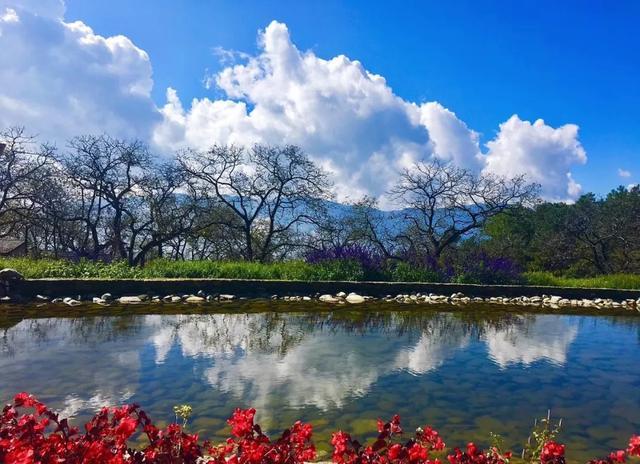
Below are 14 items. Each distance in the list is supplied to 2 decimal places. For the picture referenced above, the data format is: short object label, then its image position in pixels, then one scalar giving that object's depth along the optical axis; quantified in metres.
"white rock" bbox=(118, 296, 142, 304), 11.20
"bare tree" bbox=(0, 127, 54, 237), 16.75
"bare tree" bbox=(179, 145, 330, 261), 19.22
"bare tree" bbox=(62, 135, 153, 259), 17.73
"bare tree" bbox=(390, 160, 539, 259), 18.77
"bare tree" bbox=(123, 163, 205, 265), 18.95
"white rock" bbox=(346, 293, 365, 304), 12.61
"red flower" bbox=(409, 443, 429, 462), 1.89
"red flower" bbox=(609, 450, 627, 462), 2.21
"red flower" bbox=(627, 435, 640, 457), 2.00
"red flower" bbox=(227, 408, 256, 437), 1.97
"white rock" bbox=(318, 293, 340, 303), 12.46
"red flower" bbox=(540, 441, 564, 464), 2.13
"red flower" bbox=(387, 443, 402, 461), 1.91
